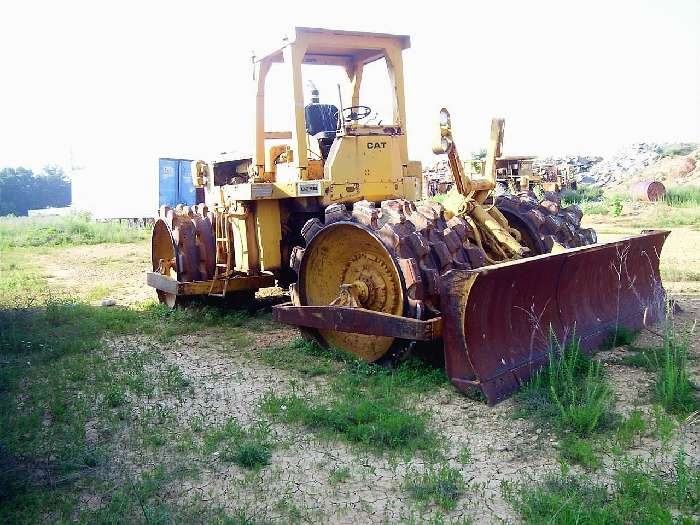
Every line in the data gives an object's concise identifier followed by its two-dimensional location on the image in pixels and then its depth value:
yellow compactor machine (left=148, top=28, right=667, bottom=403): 4.95
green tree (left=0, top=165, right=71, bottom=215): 60.41
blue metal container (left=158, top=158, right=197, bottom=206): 26.38
